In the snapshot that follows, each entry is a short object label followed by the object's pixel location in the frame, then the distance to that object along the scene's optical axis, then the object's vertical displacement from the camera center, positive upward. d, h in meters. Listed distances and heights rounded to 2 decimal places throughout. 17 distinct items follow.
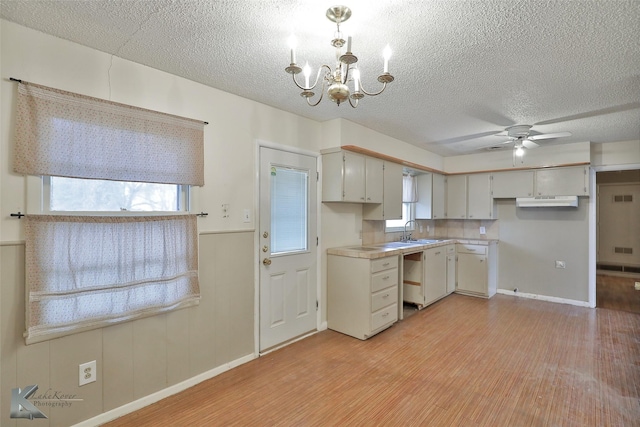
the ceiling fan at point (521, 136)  3.49 +0.89
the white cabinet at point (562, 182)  4.43 +0.45
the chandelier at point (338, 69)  1.42 +0.69
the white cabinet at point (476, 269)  4.88 -0.95
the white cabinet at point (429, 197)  5.17 +0.26
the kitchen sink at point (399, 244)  4.06 -0.46
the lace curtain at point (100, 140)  1.75 +0.47
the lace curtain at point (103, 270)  1.77 -0.38
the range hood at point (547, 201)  4.50 +0.16
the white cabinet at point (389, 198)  4.01 +0.18
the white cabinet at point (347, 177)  3.42 +0.40
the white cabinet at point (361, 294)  3.29 -0.93
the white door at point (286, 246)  2.99 -0.36
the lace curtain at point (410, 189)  5.09 +0.39
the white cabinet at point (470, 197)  5.24 +0.26
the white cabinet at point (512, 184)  4.85 +0.45
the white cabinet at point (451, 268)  4.95 -0.92
